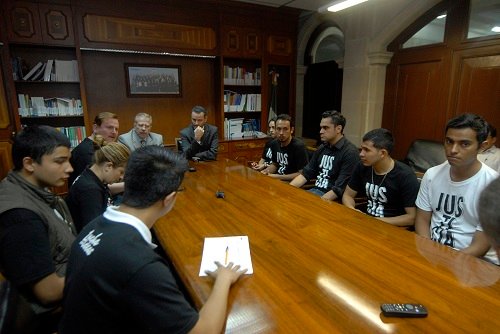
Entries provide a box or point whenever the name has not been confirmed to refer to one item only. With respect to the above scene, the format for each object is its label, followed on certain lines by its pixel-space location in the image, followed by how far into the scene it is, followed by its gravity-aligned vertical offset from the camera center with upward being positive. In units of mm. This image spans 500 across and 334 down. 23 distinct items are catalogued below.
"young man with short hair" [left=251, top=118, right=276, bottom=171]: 3426 -627
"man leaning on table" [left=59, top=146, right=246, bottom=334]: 745 -444
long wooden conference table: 873 -617
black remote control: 880 -605
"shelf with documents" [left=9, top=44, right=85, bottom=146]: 3469 +235
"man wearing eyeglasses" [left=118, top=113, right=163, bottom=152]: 3273 -331
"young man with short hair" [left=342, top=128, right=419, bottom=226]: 1910 -509
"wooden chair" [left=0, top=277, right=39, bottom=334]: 794 -573
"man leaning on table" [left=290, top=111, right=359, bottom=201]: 2533 -504
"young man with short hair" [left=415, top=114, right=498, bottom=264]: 1562 -423
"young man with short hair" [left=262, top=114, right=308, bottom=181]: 3057 -505
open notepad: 1177 -621
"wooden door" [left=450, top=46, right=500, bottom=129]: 3016 +239
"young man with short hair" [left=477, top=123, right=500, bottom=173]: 2635 -427
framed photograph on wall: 4074 +357
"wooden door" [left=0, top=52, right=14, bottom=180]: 3178 -318
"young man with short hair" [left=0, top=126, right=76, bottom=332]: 1016 -429
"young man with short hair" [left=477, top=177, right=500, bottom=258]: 623 -224
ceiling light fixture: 3293 +1166
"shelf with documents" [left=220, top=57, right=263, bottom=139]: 4598 +141
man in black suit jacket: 3496 -405
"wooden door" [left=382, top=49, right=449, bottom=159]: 3492 +106
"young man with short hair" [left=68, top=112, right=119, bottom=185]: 2359 -403
